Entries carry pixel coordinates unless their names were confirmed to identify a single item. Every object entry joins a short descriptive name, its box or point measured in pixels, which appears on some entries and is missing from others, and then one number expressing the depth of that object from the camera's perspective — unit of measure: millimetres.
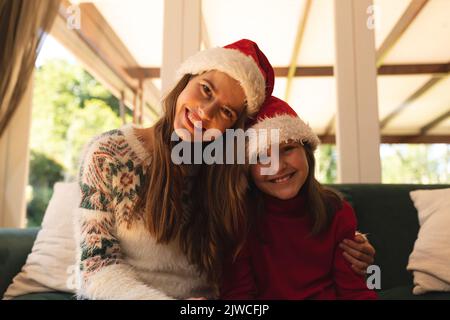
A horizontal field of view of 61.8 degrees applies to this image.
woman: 815
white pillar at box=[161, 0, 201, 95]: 1800
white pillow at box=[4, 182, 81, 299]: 1269
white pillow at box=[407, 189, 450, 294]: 1183
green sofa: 1342
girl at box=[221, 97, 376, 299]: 912
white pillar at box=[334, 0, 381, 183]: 1724
